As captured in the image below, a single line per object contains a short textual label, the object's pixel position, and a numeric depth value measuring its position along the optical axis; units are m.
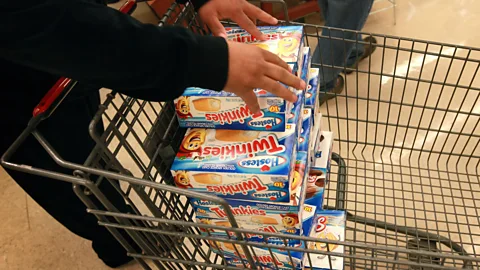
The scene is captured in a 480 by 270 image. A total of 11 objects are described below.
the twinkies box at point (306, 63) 0.94
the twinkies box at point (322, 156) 1.10
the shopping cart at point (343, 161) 0.68
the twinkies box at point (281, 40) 0.86
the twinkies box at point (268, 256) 0.87
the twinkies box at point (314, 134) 1.04
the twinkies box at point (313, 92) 1.01
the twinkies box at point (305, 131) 0.91
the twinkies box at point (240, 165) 0.75
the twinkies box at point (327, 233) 0.93
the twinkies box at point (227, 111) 0.80
